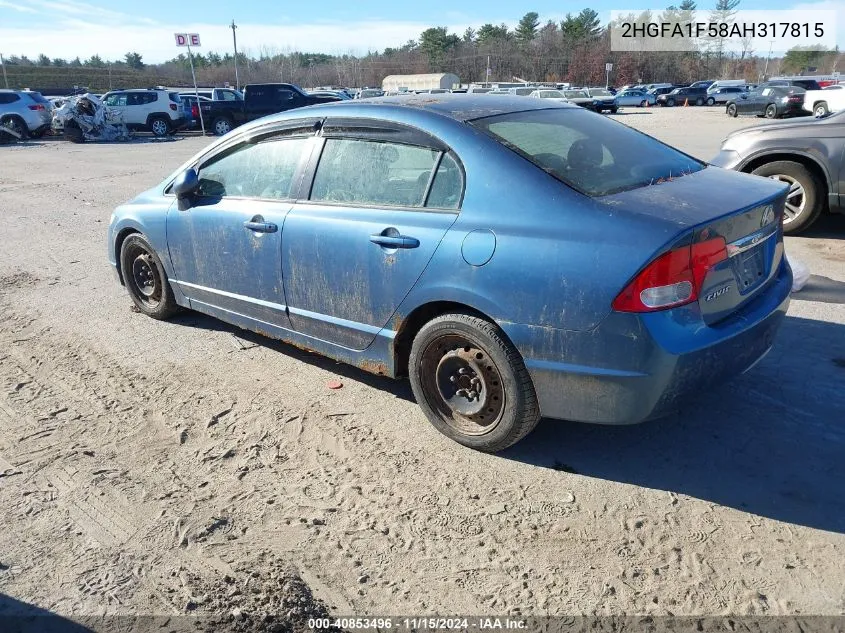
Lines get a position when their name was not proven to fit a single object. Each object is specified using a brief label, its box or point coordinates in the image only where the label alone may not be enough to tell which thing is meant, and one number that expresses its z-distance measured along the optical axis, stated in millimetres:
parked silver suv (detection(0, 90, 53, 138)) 24594
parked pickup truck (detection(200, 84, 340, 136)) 25234
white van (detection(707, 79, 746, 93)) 51088
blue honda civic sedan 2760
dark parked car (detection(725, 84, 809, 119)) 29172
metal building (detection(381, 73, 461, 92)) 55688
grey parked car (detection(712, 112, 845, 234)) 6605
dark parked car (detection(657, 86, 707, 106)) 49188
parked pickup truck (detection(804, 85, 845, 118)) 18422
